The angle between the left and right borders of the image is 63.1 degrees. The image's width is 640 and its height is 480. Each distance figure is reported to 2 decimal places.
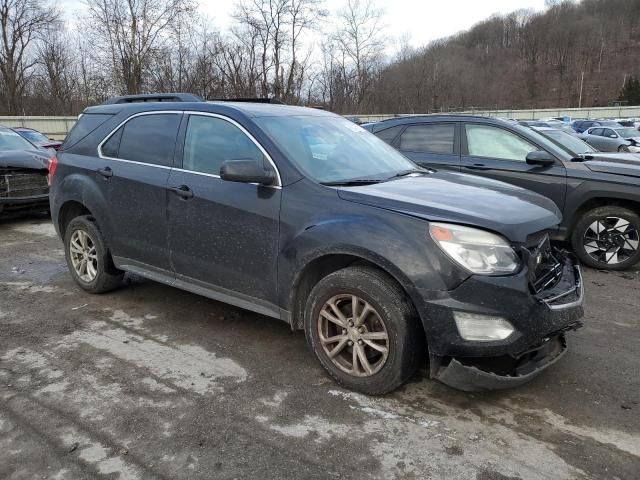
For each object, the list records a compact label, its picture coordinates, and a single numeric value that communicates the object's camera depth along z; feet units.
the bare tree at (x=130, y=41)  111.96
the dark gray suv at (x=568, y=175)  19.58
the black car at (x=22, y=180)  28.02
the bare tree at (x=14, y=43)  132.77
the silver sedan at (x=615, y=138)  66.28
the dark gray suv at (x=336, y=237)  9.57
